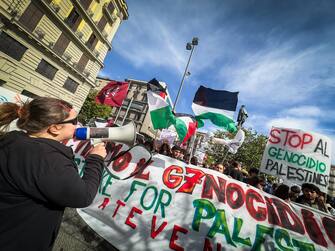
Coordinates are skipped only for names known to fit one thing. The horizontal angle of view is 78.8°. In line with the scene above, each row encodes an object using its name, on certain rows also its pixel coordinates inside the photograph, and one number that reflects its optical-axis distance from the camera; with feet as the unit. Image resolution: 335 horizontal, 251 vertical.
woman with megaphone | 3.40
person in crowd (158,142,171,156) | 20.34
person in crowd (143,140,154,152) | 20.67
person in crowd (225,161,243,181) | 18.86
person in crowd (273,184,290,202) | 13.30
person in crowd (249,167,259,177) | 18.57
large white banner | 8.28
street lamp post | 42.86
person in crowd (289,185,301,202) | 16.10
